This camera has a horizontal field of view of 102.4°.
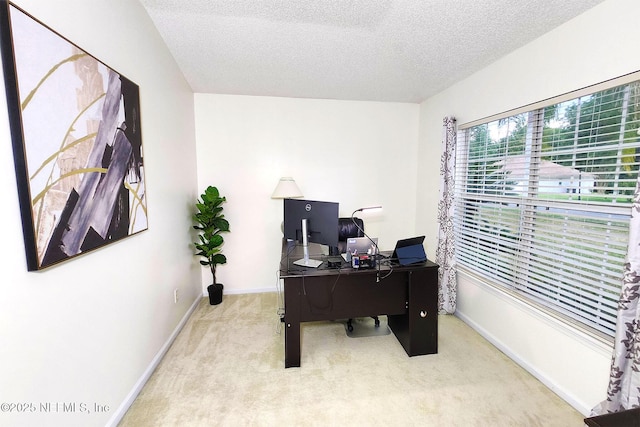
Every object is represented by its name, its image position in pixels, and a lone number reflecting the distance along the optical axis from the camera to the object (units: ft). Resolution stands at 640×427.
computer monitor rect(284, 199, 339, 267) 6.98
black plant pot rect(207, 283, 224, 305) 10.50
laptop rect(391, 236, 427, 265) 7.22
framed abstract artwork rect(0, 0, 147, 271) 3.13
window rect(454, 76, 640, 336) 5.14
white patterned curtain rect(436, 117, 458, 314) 9.37
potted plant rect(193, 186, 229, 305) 9.85
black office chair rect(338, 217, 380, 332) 10.59
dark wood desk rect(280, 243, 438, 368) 6.80
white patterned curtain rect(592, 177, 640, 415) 4.37
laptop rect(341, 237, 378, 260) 7.24
